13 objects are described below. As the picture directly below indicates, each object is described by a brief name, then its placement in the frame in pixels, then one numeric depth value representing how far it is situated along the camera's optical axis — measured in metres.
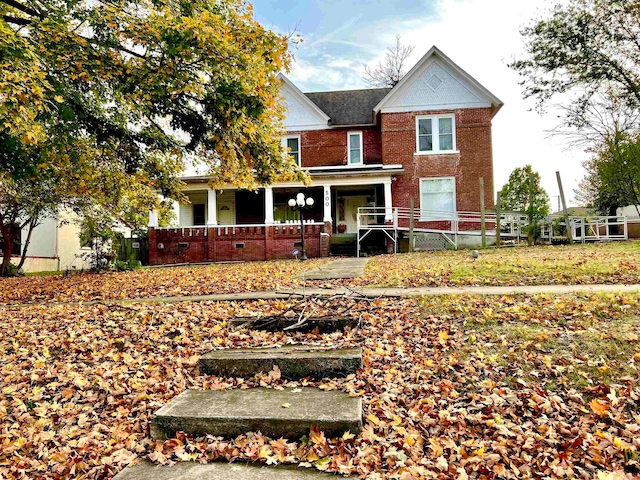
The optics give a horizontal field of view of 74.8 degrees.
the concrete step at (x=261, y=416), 3.03
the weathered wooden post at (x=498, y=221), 15.44
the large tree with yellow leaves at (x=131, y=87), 7.31
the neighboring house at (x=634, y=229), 25.33
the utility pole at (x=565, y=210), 16.08
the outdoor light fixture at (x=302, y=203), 15.88
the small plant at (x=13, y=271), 17.91
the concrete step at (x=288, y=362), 3.93
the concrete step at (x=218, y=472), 2.60
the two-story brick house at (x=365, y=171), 19.34
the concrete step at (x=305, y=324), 5.15
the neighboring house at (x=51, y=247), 23.73
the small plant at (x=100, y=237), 16.42
